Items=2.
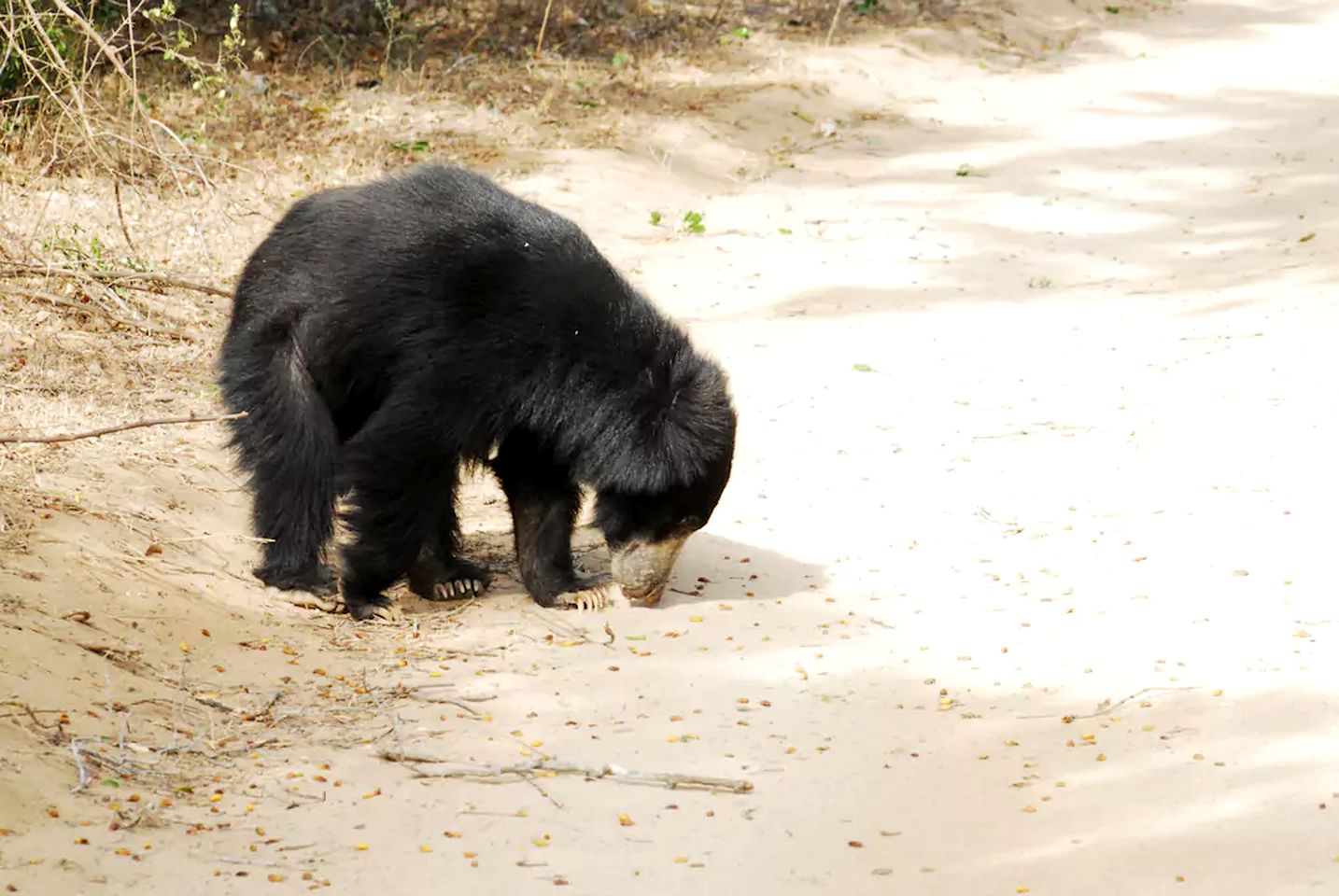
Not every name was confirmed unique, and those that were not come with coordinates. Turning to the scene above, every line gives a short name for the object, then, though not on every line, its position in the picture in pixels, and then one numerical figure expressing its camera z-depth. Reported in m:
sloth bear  10.50
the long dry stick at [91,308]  14.91
